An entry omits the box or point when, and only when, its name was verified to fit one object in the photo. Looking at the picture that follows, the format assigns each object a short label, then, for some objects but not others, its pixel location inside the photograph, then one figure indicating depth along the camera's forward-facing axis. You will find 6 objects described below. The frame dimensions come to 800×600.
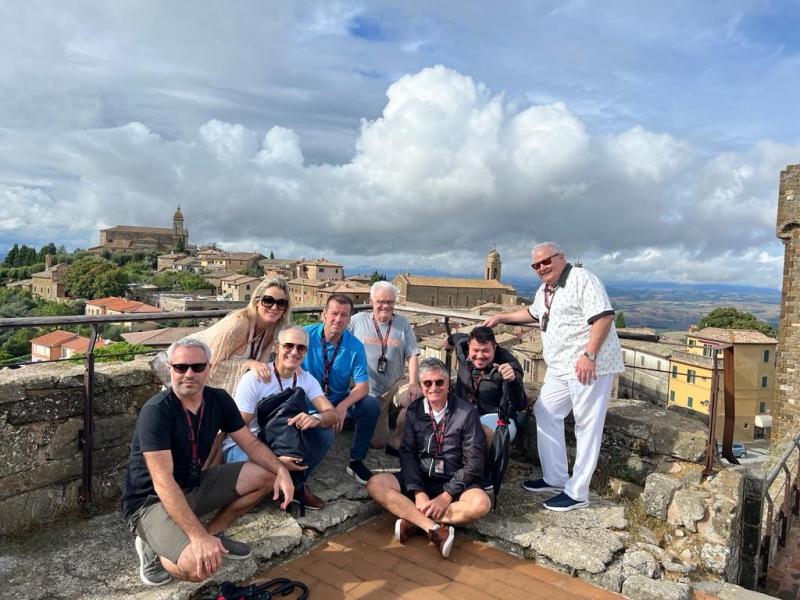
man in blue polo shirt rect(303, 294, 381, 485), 4.02
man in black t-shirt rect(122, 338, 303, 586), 2.58
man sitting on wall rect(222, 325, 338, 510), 3.38
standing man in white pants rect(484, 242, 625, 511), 3.61
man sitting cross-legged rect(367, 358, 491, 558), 3.25
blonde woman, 3.56
